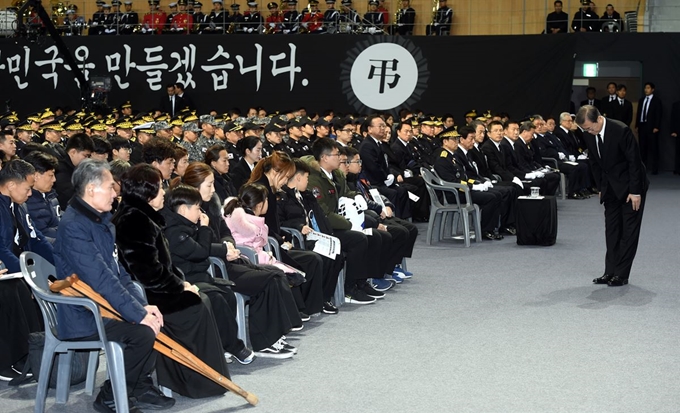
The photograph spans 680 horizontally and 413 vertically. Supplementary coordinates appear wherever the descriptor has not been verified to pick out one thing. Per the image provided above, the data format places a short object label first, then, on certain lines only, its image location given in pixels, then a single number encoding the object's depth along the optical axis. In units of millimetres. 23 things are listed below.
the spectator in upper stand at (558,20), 18500
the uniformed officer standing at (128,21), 19969
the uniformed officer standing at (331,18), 18989
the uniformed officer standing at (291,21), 19094
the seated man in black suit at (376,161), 10719
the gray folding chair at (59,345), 4523
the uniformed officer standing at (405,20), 19297
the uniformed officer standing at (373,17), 18984
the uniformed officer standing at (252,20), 19391
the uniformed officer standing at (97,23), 19969
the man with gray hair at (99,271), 4609
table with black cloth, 10258
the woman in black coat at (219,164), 7578
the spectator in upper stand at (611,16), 18344
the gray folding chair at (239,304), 5906
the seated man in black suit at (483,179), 11023
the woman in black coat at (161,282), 4961
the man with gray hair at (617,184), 7941
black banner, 17906
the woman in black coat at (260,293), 5875
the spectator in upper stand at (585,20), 18495
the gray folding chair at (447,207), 10383
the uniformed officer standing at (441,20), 19438
